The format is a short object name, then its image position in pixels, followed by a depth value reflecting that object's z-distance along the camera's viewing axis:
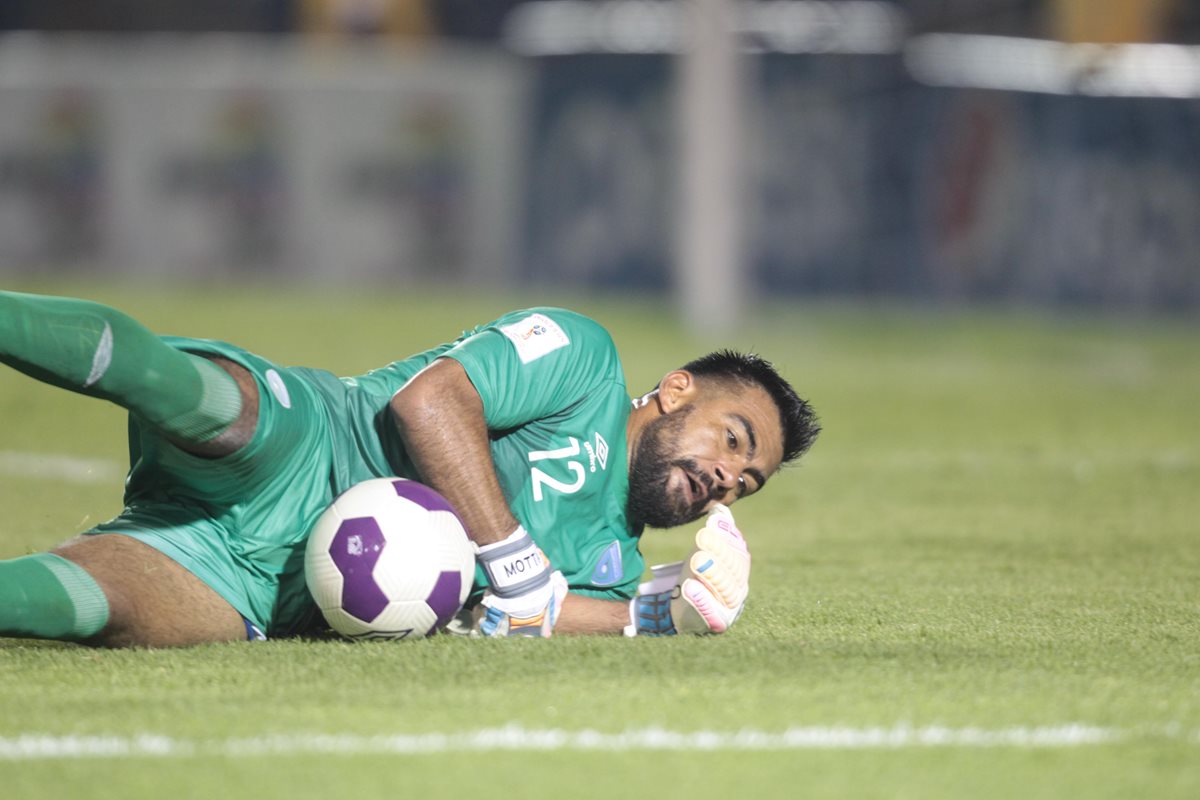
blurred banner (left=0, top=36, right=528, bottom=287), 48.78
